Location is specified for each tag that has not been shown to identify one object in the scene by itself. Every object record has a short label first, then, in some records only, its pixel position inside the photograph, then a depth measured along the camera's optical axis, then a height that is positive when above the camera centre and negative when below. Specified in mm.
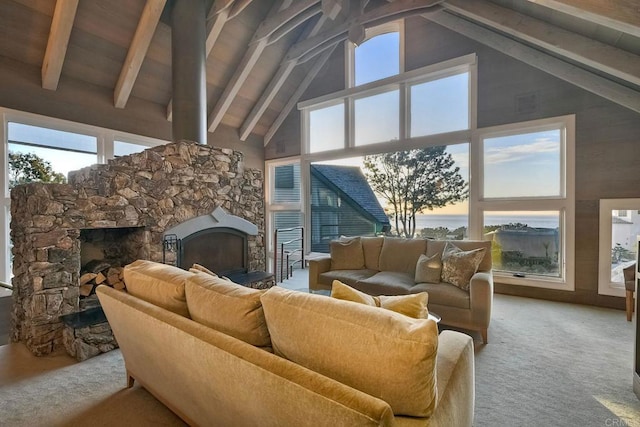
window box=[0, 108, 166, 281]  3699 +861
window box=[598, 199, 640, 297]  3744 -499
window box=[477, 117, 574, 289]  4191 +54
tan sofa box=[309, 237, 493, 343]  2871 -871
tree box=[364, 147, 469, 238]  5105 +413
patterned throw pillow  3125 -663
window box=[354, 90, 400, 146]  5586 +1678
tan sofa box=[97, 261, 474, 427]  958 -583
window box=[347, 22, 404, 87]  5484 +2874
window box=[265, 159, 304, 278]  6852 +87
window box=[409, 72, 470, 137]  4938 +1694
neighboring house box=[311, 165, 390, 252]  5988 -26
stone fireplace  2791 -106
